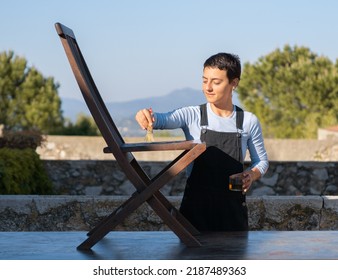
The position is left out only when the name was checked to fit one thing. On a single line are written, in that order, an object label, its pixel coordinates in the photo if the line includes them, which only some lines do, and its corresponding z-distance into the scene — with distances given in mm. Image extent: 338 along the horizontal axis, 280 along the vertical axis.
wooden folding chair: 3977
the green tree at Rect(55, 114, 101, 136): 35781
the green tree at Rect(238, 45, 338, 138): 45875
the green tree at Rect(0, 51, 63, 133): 45000
